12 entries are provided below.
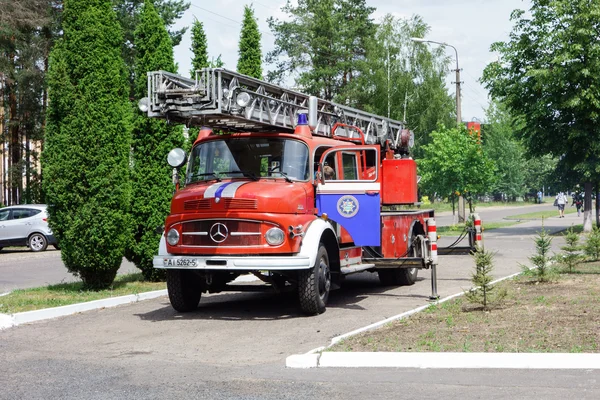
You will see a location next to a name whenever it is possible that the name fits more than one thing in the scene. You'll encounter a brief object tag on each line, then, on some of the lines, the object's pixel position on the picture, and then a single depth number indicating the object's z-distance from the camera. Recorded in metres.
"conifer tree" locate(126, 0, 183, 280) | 14.63
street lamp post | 35.56
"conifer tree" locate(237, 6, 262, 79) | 20.67
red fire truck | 10.13
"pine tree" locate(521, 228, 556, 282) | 13.17
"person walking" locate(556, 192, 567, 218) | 48.38
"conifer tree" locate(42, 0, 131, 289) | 12.85
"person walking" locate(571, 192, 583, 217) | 52.41
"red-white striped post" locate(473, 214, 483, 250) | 13.23
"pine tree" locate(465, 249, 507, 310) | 10.05
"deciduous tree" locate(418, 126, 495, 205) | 35.00
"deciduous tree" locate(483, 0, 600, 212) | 28.97
